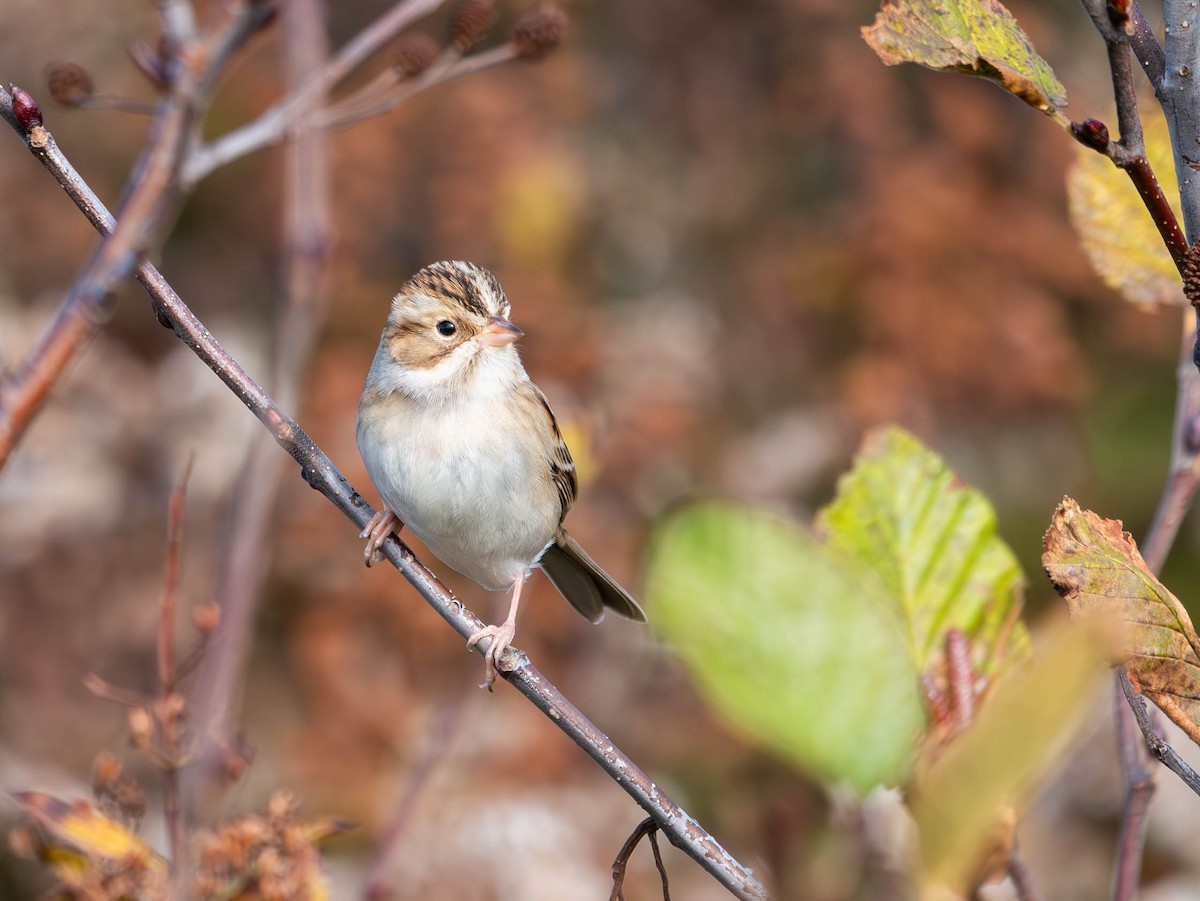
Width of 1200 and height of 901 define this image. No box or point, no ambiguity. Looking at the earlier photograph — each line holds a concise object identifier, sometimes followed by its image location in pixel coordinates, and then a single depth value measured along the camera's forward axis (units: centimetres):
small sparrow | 498
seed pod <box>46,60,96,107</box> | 488
